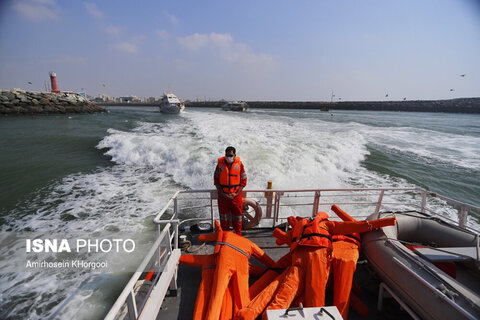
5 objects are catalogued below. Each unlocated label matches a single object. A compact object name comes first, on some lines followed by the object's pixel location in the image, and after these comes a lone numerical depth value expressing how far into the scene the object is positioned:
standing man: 3.50
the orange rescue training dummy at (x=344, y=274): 2.25
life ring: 3.94
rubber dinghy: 1.83
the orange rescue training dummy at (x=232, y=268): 2.11
